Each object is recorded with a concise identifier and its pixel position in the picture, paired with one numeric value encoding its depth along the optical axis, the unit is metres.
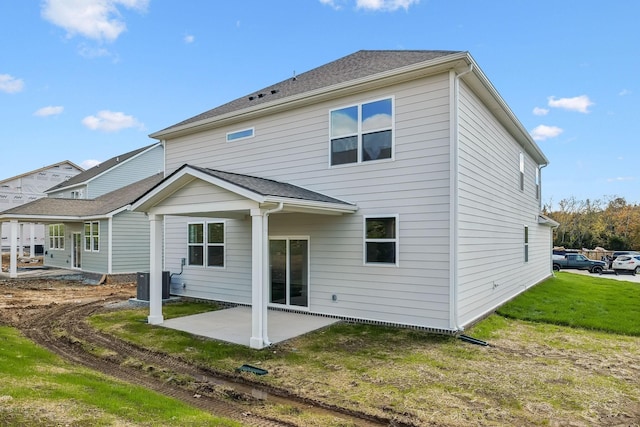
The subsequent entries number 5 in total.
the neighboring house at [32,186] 31.97
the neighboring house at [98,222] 16.89
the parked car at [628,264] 23.98
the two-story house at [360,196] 7.29
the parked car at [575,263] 25.12
